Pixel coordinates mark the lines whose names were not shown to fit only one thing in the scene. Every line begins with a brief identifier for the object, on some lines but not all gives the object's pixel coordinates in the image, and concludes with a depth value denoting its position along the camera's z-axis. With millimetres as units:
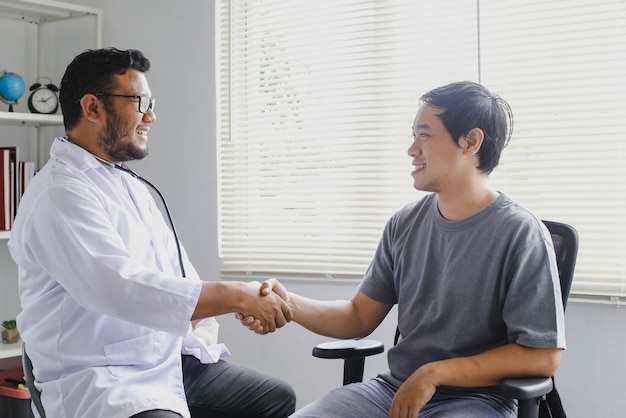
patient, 1595
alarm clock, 3086
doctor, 1638
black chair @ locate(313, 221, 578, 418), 1750
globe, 2996
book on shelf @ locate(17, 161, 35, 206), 3016
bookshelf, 3229
